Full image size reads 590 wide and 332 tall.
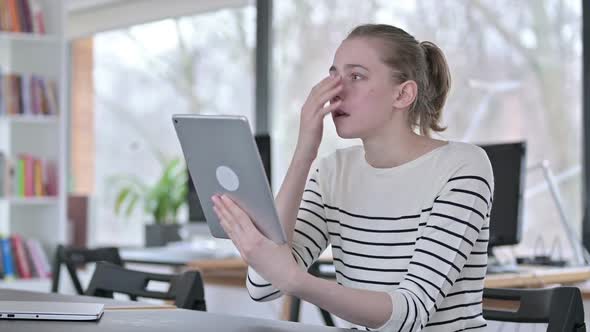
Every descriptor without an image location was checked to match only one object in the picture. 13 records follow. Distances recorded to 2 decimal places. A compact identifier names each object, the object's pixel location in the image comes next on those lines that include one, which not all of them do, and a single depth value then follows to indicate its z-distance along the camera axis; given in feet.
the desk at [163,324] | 4.95
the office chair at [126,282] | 6.96
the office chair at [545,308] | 5.52
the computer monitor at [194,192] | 12.46
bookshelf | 16.19
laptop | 5.32
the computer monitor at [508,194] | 10.55
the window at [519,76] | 12.87
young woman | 5.52
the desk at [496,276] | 10.07
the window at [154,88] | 18.12
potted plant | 17.80
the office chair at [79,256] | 10.46
